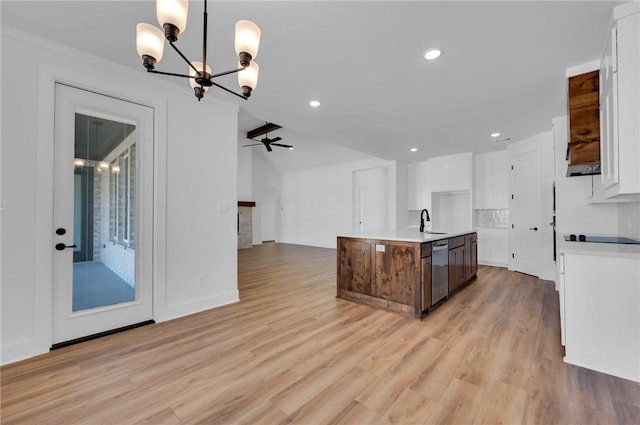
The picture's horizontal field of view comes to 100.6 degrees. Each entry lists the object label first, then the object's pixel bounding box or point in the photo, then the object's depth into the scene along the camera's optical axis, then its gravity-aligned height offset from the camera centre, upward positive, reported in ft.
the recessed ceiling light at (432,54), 7.69 +4.72
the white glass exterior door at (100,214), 7.83 -0.01
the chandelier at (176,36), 4.38 +3.24
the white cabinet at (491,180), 18.94 +2.49
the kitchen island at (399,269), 9.97 -2.29
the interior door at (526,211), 15.85 +0.18
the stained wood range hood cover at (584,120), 7.82 +2.79
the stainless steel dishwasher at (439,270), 10.59 -2.35
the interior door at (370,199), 25.59 +1.42
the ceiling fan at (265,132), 21.77 +7.55
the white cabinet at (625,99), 5.81 +2.55
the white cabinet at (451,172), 20.10 +3.28
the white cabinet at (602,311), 6.23 -2.40
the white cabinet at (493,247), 18.85 -2.41
